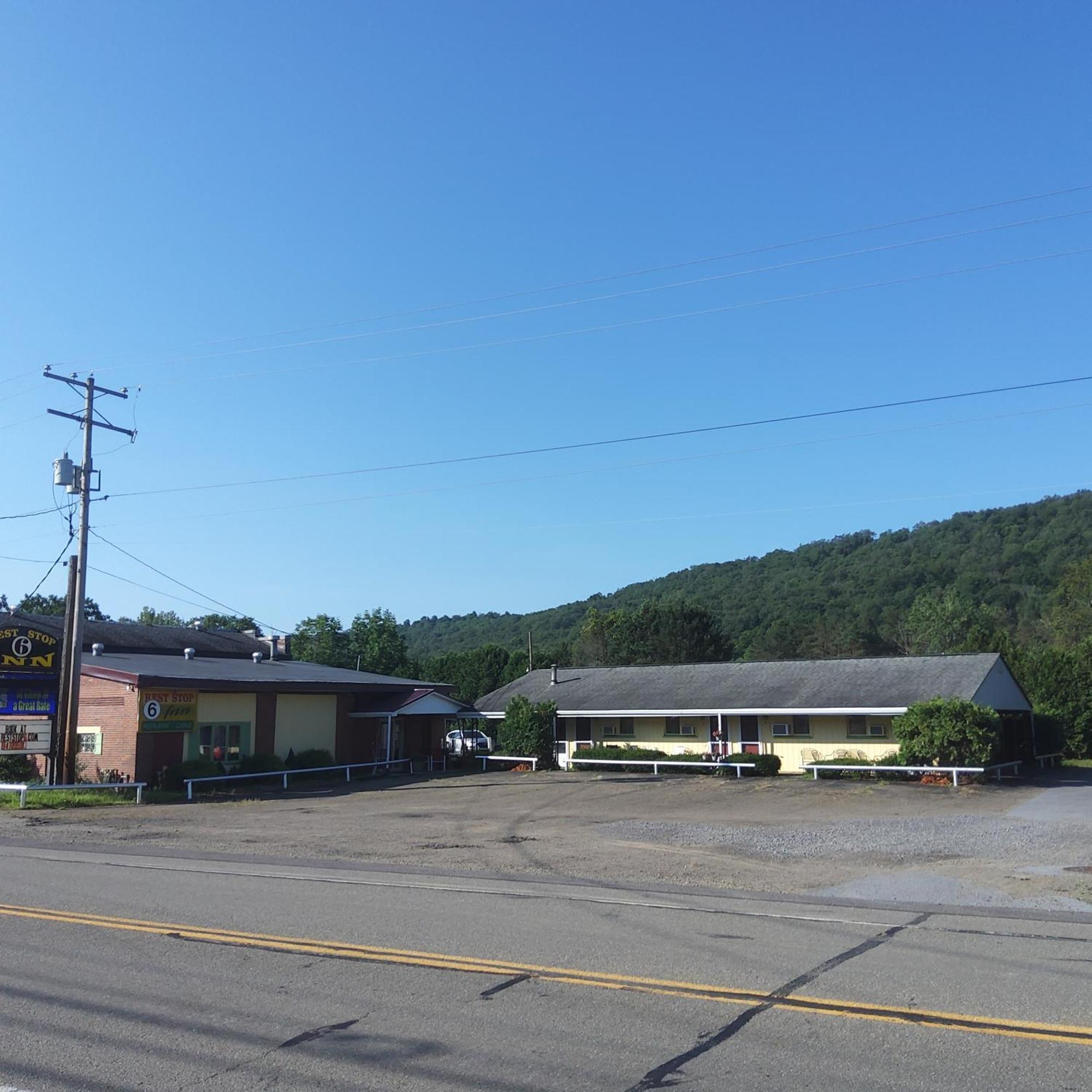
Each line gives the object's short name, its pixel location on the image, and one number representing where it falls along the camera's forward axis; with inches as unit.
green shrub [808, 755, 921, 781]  1341.0
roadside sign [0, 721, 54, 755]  1149.7
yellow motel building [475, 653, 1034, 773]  1456.7
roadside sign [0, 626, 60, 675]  1174.3
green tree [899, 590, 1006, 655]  3540.8
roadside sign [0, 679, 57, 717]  1166.3
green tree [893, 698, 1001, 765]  1262.3
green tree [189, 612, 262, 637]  3622.0
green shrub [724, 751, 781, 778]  1470.2
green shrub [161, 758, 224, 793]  1232.2
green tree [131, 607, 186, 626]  4065.0
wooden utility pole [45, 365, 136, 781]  1136.8
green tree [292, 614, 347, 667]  3666.3
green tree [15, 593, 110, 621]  3722.9
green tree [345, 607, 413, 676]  3560.5
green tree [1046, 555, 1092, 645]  3056.1
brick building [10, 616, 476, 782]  1244.5
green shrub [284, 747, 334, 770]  1435.8
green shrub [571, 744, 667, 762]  1615.4
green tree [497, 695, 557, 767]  1686.8
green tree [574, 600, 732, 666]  3607.3
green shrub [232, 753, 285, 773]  1343.5
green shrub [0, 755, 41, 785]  1221.1
